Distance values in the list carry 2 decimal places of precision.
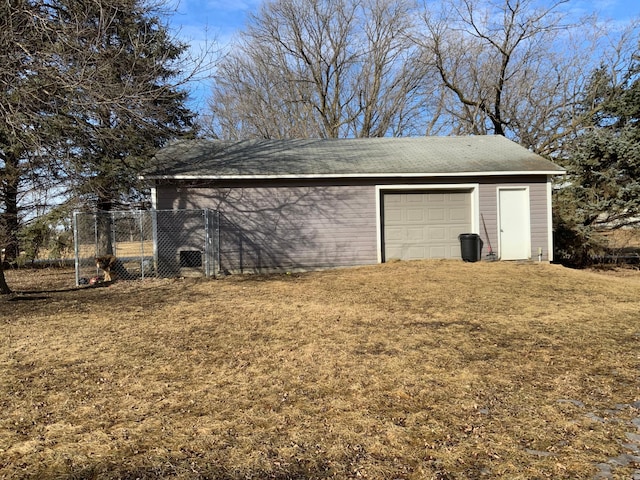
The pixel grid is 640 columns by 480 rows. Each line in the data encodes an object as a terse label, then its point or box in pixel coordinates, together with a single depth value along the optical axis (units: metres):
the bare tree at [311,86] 24.70
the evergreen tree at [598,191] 12.22
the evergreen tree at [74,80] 6.89
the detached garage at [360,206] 11.05
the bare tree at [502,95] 20.88
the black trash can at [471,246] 11.19
